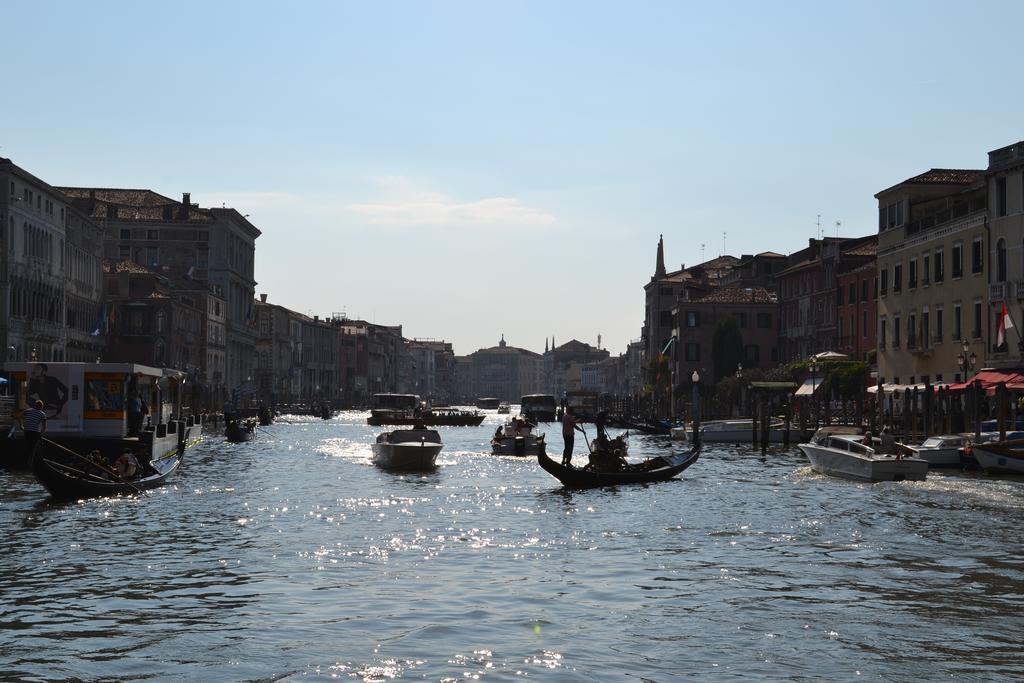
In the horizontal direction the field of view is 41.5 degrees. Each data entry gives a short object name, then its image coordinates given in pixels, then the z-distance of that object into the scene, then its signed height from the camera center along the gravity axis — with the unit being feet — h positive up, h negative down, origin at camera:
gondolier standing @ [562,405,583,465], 120.67 -1.25
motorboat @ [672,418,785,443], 224.33 -2.19
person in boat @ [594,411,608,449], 121.29 -1.33
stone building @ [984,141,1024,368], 165.89 +21.88
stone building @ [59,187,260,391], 405.18 +53.79
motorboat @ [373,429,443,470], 148.36 -3.88
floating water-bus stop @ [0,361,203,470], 126.41 +0.41
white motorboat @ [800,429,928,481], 120.57 -4.03
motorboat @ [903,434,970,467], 136.36 -3.23
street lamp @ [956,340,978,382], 158.92 +7.15
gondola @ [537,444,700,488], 115.14 -5.00
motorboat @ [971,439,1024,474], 124.26 -3.31
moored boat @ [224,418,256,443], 232.94 -3.36
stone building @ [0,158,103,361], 226.17 +25.58
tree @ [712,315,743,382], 346.13 +18.37
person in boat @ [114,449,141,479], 106.11 -4.31
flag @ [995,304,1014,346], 151.71 +10.76
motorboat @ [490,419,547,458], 180.75 -3.47
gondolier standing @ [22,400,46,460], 113.48 -1.03
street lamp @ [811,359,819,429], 227.98 +5.89
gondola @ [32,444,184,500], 96.90 -5.05
